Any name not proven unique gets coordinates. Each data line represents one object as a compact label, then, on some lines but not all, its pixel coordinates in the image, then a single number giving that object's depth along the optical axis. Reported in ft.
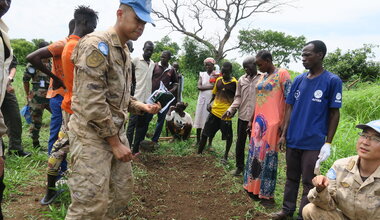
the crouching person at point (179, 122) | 20.13
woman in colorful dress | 10.84
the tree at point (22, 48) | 54.60
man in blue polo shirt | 8.73
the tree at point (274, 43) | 98.32
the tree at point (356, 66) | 35.68
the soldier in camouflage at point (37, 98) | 15.33
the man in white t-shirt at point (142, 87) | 16.15
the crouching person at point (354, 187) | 6.78
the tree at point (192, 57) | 58.28
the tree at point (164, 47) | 56.13
